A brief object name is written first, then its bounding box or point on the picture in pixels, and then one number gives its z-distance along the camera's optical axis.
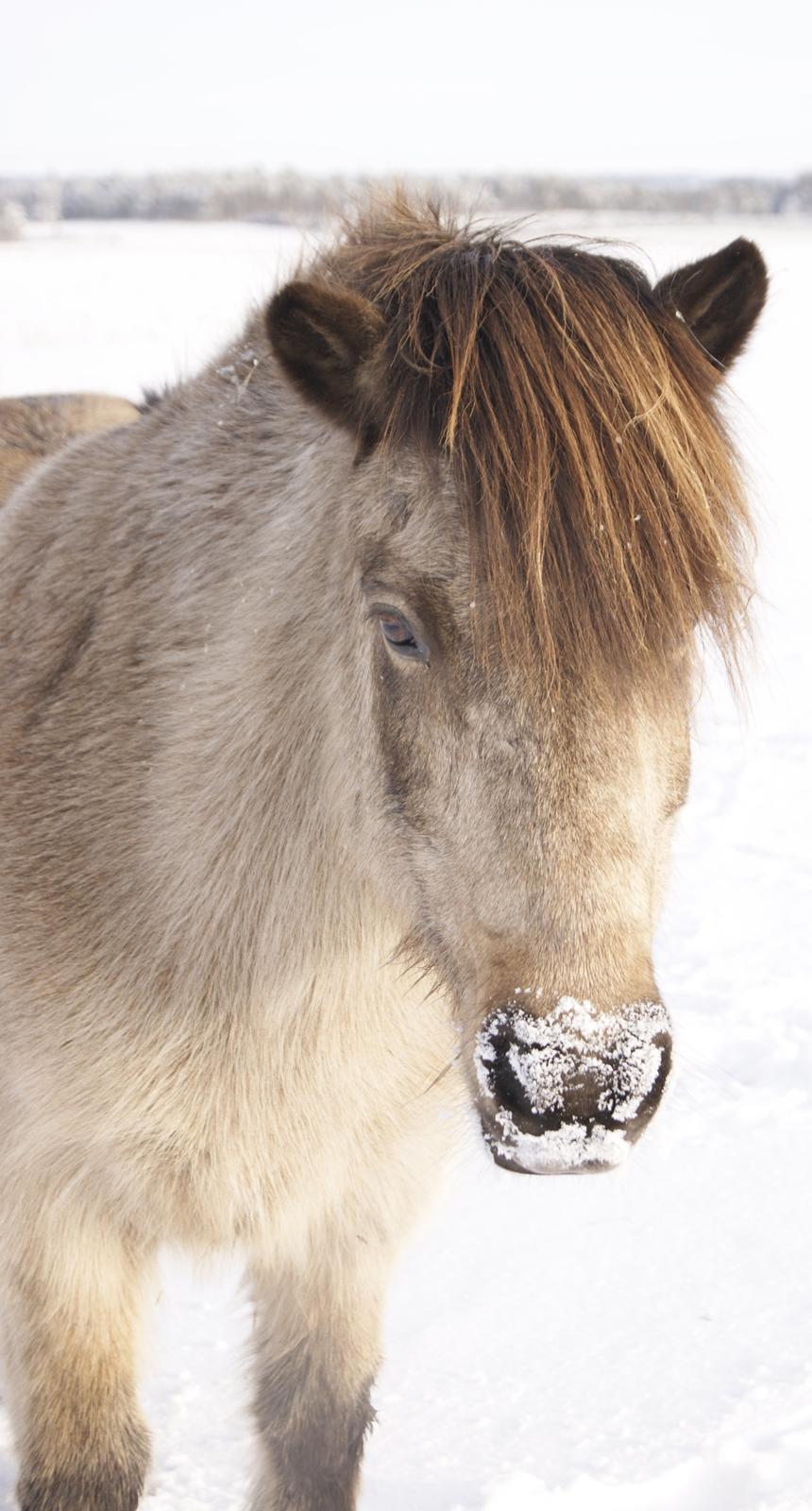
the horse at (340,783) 2.33
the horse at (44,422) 3.42
